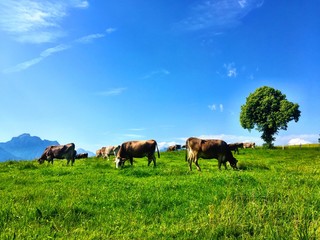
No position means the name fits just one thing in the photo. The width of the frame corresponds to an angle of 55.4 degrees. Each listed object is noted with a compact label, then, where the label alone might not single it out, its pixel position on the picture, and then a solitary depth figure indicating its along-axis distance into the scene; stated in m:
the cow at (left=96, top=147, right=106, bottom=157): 55.92
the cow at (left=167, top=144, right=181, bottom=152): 71.19
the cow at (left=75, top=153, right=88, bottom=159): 58.93
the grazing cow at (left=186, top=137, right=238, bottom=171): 22.84
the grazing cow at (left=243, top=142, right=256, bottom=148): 74.56
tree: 74.81
